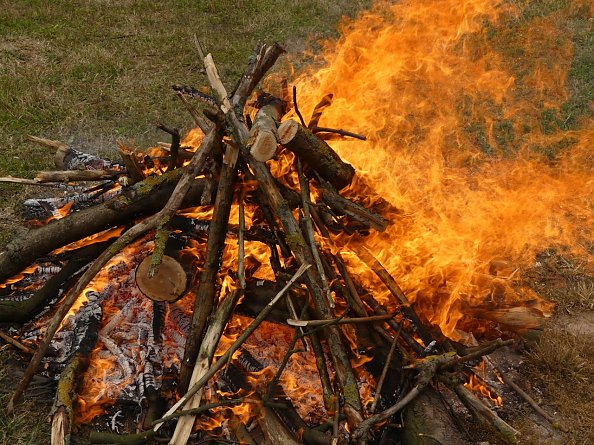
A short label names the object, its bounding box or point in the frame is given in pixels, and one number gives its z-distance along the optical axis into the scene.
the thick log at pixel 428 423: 3.47
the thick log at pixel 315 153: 3.99
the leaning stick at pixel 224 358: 3.47
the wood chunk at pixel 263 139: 3.82
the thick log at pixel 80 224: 4.25
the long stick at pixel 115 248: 3.59
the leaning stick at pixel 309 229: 3.73
